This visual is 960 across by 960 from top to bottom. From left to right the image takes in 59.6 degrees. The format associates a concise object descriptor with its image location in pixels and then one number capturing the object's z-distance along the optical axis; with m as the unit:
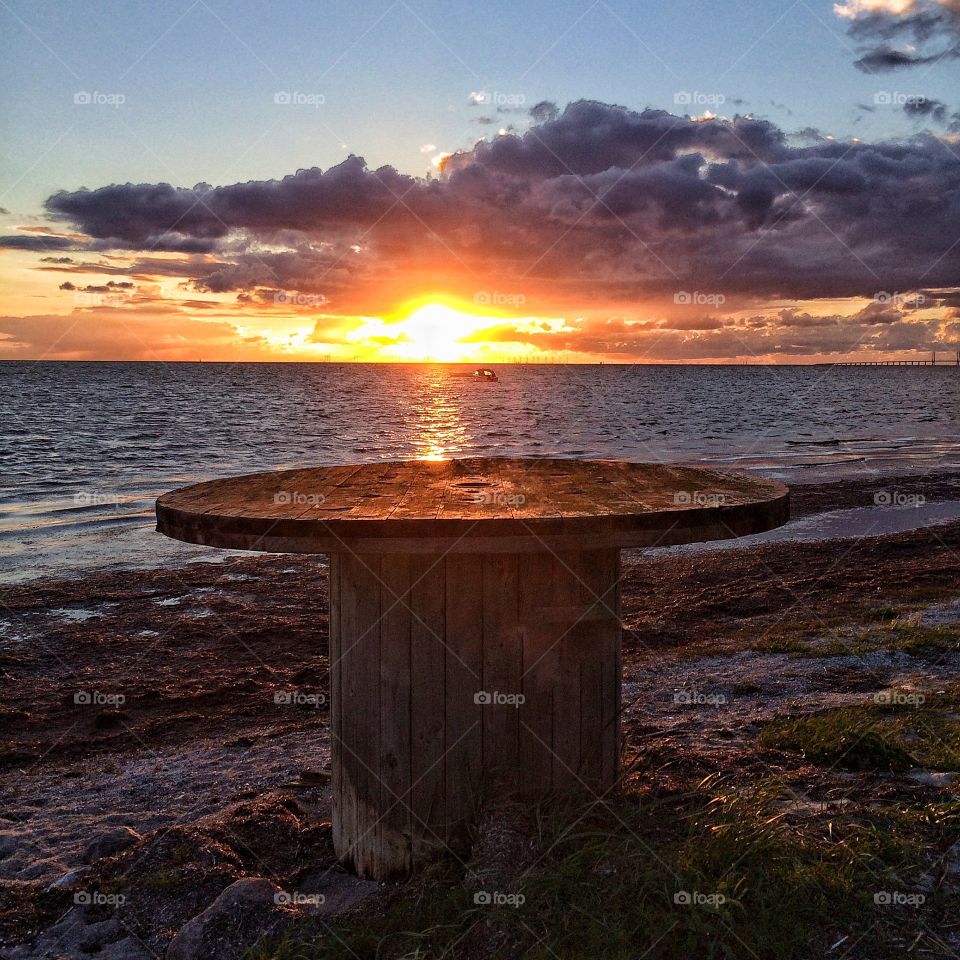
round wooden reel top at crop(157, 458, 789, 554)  2.55
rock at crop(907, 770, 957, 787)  3.59
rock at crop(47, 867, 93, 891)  3.41
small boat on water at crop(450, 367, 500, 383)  136.62
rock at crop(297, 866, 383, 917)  3.07
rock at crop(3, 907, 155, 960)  2.96
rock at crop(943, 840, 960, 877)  2.87
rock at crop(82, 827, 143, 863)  3.64
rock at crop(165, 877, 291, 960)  2.81
